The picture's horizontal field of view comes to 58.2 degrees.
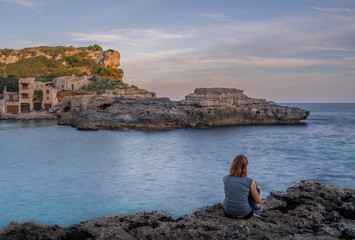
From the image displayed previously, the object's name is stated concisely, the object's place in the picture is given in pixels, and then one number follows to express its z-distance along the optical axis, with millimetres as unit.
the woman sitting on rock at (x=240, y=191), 4406
